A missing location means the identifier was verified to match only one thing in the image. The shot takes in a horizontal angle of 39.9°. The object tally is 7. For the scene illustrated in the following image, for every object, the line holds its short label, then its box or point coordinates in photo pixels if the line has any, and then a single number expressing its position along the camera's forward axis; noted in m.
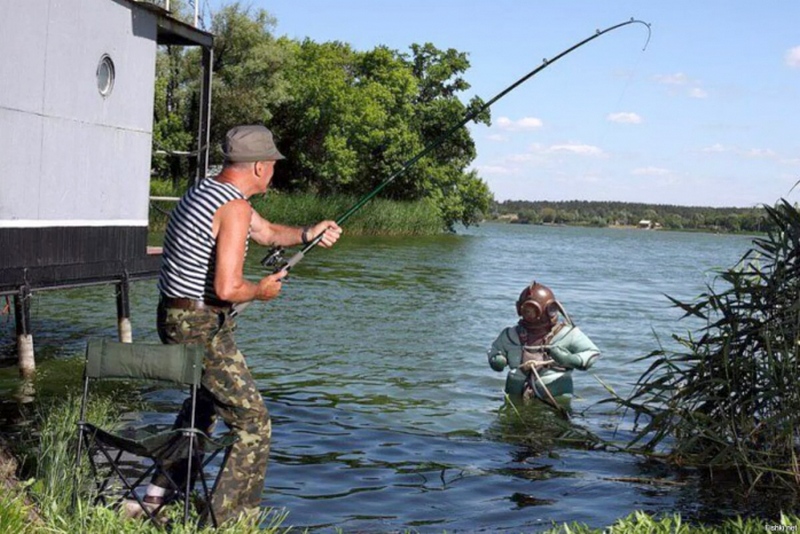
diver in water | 11.21
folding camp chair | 5.93
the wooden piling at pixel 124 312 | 15.05
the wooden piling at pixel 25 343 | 13.05
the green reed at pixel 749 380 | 8.72
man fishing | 6.33
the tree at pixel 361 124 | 71.12
